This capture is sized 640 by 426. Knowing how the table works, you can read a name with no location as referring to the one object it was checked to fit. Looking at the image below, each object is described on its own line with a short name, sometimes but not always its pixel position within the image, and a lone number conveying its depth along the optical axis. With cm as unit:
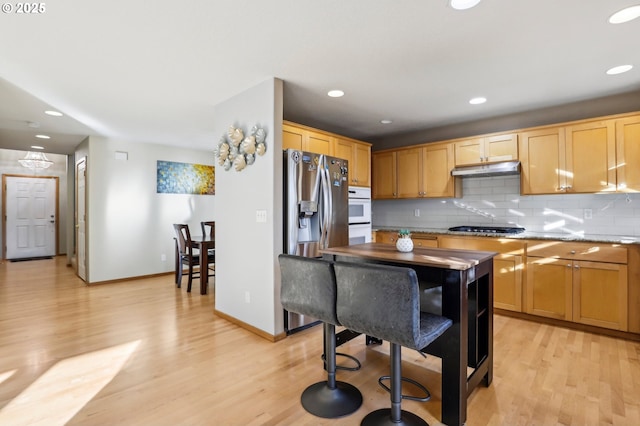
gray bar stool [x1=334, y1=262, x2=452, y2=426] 149
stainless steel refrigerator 302
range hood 367
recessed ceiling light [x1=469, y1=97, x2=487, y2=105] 348
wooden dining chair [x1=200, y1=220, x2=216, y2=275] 500
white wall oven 396
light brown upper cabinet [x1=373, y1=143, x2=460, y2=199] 427
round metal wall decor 296
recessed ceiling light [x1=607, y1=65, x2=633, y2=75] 269
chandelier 631
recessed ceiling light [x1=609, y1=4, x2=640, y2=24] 190
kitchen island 175
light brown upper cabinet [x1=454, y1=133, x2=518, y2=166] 375
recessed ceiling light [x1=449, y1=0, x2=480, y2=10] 180
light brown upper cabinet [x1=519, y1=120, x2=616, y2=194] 322
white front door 755
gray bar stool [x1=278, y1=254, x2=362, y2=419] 178
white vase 224
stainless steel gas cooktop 378
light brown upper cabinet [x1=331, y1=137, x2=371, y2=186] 399
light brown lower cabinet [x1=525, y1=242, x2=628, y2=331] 294
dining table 460
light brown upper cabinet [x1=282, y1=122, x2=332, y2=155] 333
